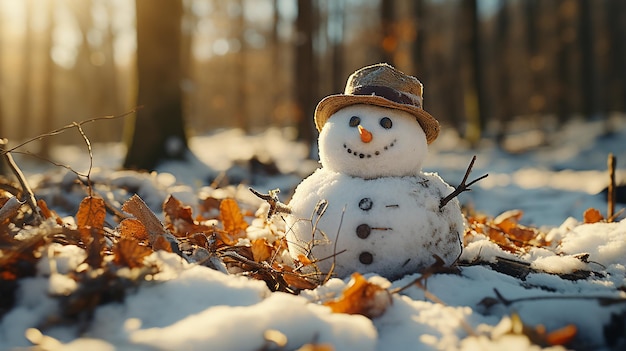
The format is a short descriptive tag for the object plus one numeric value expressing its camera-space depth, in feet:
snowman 3.52
